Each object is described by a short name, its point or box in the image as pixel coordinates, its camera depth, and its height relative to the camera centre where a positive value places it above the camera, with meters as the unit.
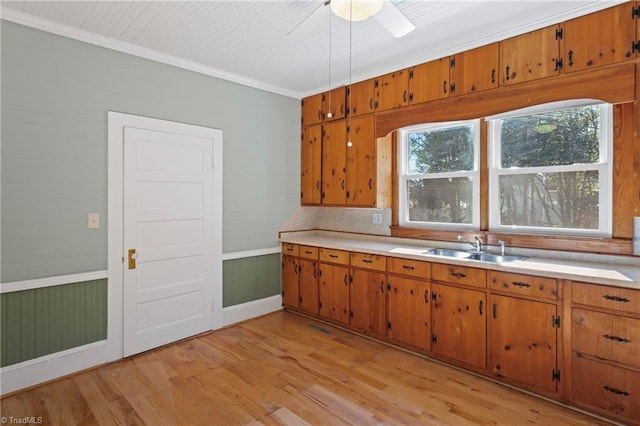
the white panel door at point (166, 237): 3.16 -0.24
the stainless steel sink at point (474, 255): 2.95 -0.37
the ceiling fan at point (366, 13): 2.05 +1.22
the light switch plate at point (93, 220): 2.93 -0.06
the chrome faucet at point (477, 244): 3.19 -0.28
